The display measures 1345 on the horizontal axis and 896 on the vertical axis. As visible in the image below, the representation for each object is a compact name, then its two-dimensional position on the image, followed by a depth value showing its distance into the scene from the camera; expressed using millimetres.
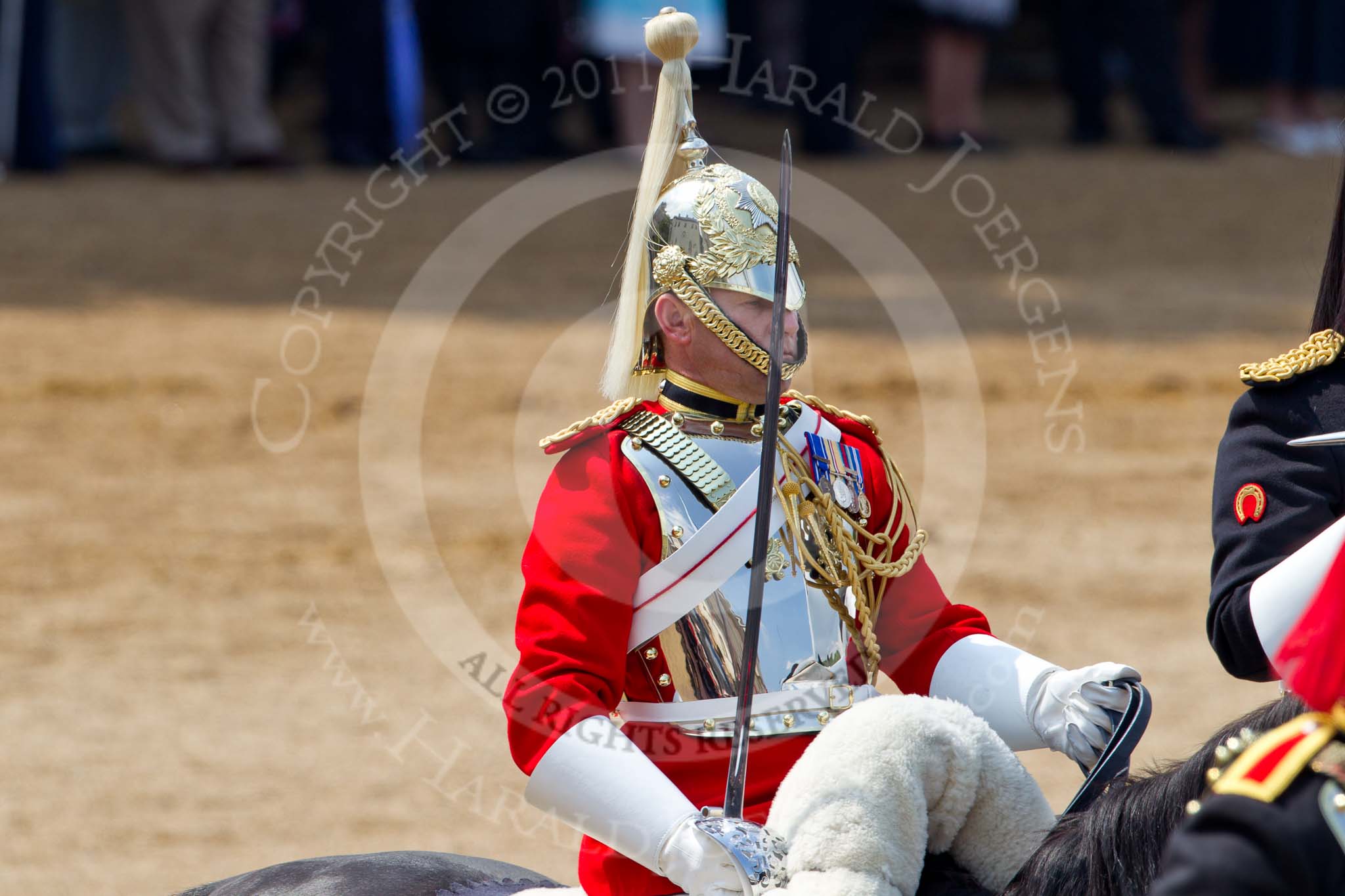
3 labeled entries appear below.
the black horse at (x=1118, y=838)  33949
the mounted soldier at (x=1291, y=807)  33549
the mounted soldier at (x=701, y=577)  34303
